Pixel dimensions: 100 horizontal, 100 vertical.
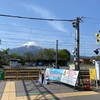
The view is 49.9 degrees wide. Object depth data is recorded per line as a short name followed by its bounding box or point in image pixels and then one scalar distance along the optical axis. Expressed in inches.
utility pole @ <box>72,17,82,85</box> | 357.4
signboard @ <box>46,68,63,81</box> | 363.0
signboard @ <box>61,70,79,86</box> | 302.1
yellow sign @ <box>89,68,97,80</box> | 342.7
